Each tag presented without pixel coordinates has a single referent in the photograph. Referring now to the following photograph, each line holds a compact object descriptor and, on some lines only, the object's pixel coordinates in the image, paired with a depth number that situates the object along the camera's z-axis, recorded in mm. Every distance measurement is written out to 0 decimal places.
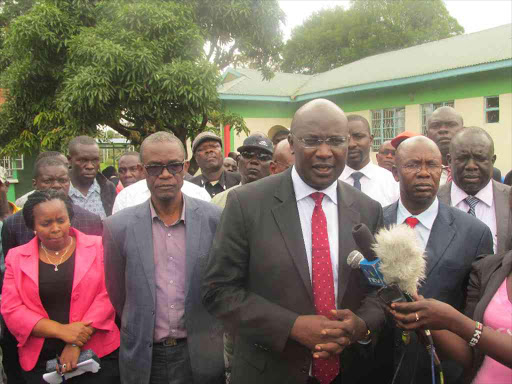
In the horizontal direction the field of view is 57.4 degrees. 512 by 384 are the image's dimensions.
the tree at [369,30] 40250
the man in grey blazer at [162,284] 3008
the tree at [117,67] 10867
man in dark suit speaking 2318
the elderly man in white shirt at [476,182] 3613
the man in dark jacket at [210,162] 5832
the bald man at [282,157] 4316
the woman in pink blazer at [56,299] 3385
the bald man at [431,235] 2811
